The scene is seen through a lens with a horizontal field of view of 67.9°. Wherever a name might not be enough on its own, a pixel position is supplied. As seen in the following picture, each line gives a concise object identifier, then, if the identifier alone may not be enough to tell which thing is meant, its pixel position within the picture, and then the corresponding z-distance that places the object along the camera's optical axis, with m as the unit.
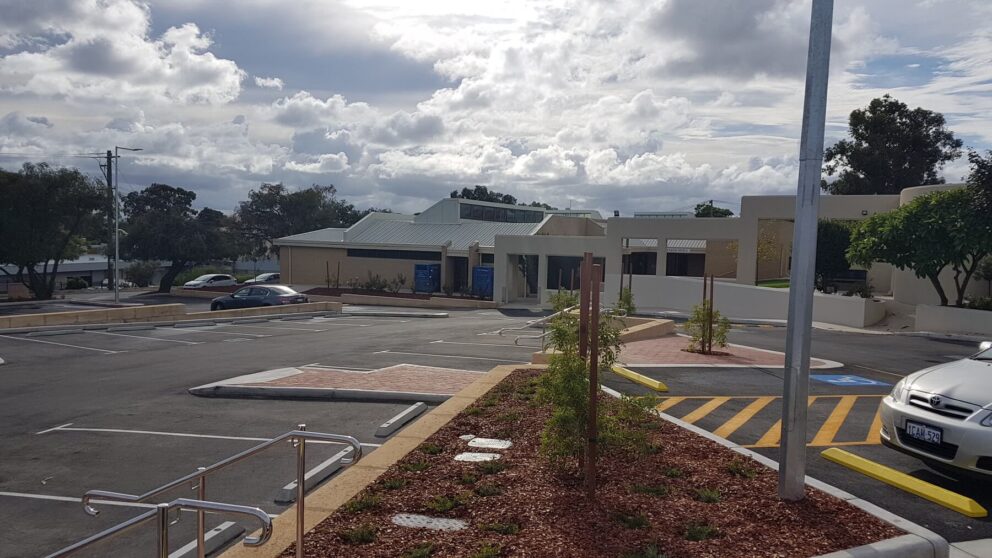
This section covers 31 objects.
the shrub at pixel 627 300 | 25.89
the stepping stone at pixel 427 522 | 5.62
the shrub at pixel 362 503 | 5.92
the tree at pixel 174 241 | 53.34
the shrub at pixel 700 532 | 5.41
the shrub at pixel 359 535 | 5.32
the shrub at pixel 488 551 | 5.00
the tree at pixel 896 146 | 48.72
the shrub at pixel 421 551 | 5.04
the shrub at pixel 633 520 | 5.60
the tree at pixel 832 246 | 32.34
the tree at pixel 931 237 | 23.36
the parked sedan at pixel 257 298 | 33.50
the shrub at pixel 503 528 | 5.50
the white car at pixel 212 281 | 53.16
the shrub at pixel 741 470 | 6.89
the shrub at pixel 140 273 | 60.34
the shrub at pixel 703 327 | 16.92
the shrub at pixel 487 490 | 6.29
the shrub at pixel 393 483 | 6.46
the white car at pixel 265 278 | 59.22
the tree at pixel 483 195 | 106.19
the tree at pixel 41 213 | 44.00
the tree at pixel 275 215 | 84.38
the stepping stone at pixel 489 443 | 7.86
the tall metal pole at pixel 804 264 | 6.07
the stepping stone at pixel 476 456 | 7.36
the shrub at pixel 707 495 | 6.17
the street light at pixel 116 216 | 42.40
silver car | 6.54
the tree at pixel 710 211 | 70.81
